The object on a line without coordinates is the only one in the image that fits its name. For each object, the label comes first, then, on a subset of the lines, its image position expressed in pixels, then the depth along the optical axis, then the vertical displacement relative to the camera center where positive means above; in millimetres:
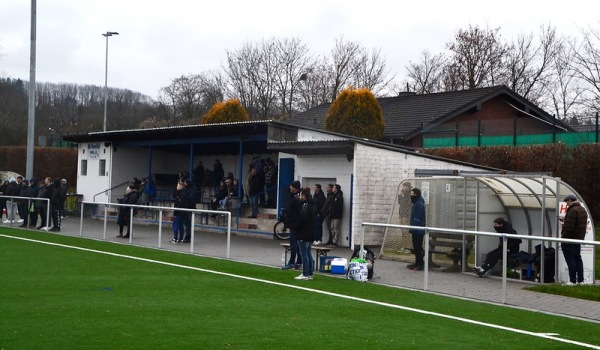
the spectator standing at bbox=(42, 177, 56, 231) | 28625 -206
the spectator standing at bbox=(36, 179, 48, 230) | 28922 -715
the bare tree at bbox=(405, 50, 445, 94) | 65750 +9737
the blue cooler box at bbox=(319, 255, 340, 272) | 18656 -1407
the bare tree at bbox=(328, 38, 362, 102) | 64438 +10133
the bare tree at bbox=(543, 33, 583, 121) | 56688 +8008
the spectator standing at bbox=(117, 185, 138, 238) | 25234 -744
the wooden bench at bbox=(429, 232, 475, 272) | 16312 -841
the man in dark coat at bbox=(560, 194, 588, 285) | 17375 -280
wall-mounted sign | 40312 +2024
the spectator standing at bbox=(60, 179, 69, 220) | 28548 -118
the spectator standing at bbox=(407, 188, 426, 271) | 19734 -170
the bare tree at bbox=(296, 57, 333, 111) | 63500 +8373
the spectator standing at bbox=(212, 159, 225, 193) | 36062 +937
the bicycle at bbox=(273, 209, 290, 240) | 27938 -1156
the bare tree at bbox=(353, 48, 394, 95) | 65500 +9676
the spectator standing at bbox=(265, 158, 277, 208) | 31500 +509
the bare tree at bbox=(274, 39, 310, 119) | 63062 +9057
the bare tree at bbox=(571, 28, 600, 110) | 44222 +6937
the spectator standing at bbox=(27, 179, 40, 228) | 29362 -398
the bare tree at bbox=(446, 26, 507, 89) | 56656 +9915
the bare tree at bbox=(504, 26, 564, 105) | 58125 +9046
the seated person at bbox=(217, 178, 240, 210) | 31620 +99
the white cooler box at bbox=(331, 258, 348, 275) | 18344 -1437
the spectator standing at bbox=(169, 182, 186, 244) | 23486 -817
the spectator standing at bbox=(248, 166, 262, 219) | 31219 +446
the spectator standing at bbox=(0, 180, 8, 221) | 31150 -602
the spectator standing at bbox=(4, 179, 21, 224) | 30469 -715
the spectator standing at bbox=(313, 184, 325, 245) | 25844 -62
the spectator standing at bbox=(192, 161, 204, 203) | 36469 +817
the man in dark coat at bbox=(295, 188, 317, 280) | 16984 -658
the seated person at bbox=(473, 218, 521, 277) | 14968 -817
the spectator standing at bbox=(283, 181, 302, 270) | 17641 -501
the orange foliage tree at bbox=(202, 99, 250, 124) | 44906 +4429
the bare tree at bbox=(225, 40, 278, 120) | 62844 +8799
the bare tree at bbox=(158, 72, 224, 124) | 70438 +8521
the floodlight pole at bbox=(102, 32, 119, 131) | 58625 +8168
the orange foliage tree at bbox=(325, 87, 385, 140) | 38500 +3868
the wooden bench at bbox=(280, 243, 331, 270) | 18703 -1182
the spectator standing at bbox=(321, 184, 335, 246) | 25766 -145
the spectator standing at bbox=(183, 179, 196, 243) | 23219 -289
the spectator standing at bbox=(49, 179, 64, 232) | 28406 -464
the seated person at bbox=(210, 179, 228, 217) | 32375 +42
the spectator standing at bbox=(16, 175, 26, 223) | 30031 -686
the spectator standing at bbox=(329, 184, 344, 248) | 25786 -352
